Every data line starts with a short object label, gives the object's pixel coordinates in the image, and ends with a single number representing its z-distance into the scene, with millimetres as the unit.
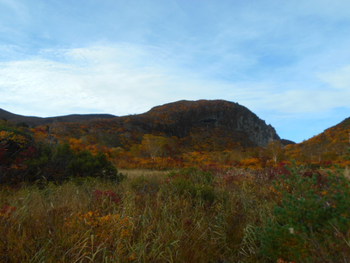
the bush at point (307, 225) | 2420
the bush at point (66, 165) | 6109
